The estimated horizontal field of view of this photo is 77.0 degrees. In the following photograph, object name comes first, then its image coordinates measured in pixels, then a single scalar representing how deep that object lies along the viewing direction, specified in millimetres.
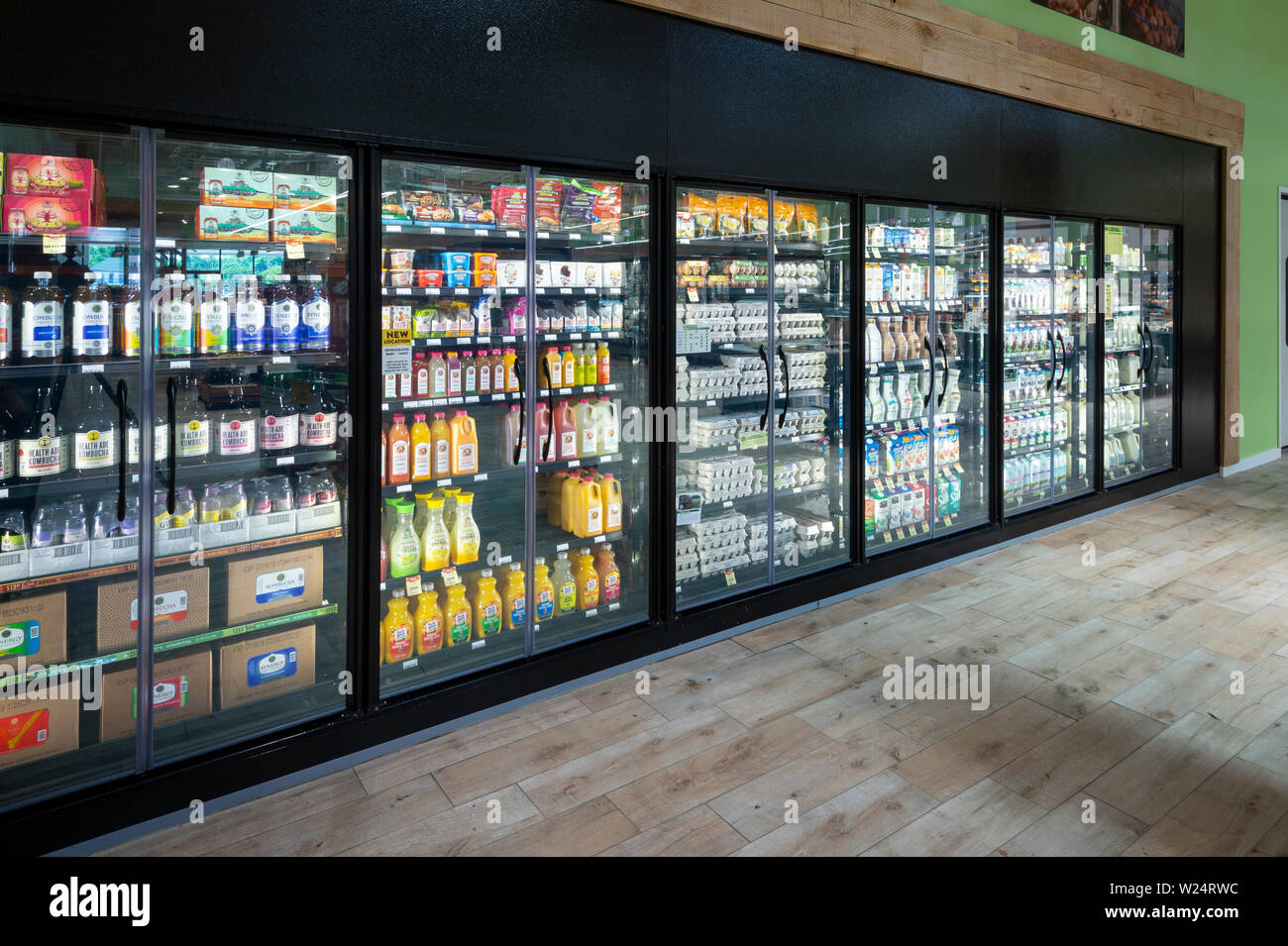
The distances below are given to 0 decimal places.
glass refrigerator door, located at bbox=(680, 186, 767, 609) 4156
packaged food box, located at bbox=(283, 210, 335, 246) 2979
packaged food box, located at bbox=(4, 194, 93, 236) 2465
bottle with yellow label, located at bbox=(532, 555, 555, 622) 3662
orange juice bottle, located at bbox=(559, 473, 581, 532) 3899
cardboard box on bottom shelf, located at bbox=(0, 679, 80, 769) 2533
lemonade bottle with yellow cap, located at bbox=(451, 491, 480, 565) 3510
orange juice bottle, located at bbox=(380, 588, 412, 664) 3248
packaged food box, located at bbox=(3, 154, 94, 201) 2480
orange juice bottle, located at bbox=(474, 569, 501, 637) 3508
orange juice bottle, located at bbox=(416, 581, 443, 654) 3367
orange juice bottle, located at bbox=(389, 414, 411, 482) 3270
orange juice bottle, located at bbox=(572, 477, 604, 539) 3857
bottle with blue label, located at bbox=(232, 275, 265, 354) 2924
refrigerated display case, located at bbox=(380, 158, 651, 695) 3324
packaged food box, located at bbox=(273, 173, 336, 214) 2959
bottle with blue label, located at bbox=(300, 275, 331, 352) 3035
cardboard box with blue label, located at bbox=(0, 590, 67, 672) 2543
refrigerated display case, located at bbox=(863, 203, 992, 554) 5066
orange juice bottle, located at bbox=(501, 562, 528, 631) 3600
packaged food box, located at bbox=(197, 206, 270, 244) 2822
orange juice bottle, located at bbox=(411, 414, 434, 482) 3344
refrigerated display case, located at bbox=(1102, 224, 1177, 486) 6902
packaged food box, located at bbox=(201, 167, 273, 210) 2818
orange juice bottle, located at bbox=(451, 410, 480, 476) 3453
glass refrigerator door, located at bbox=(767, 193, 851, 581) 4523
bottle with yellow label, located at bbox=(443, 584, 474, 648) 3443
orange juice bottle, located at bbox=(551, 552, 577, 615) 3775
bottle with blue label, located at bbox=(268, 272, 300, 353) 2980
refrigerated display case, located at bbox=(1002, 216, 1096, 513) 5988
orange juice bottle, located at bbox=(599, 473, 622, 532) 3928
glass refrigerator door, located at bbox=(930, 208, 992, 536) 5387
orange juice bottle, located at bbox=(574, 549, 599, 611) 3838
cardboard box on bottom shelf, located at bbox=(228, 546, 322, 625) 2998
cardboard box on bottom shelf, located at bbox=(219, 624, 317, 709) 3012
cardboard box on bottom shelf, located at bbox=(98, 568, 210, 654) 2740
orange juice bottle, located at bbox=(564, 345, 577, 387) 3703
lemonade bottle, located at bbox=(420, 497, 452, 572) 3443
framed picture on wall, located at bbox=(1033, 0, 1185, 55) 6277
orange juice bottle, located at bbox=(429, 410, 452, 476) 3408
